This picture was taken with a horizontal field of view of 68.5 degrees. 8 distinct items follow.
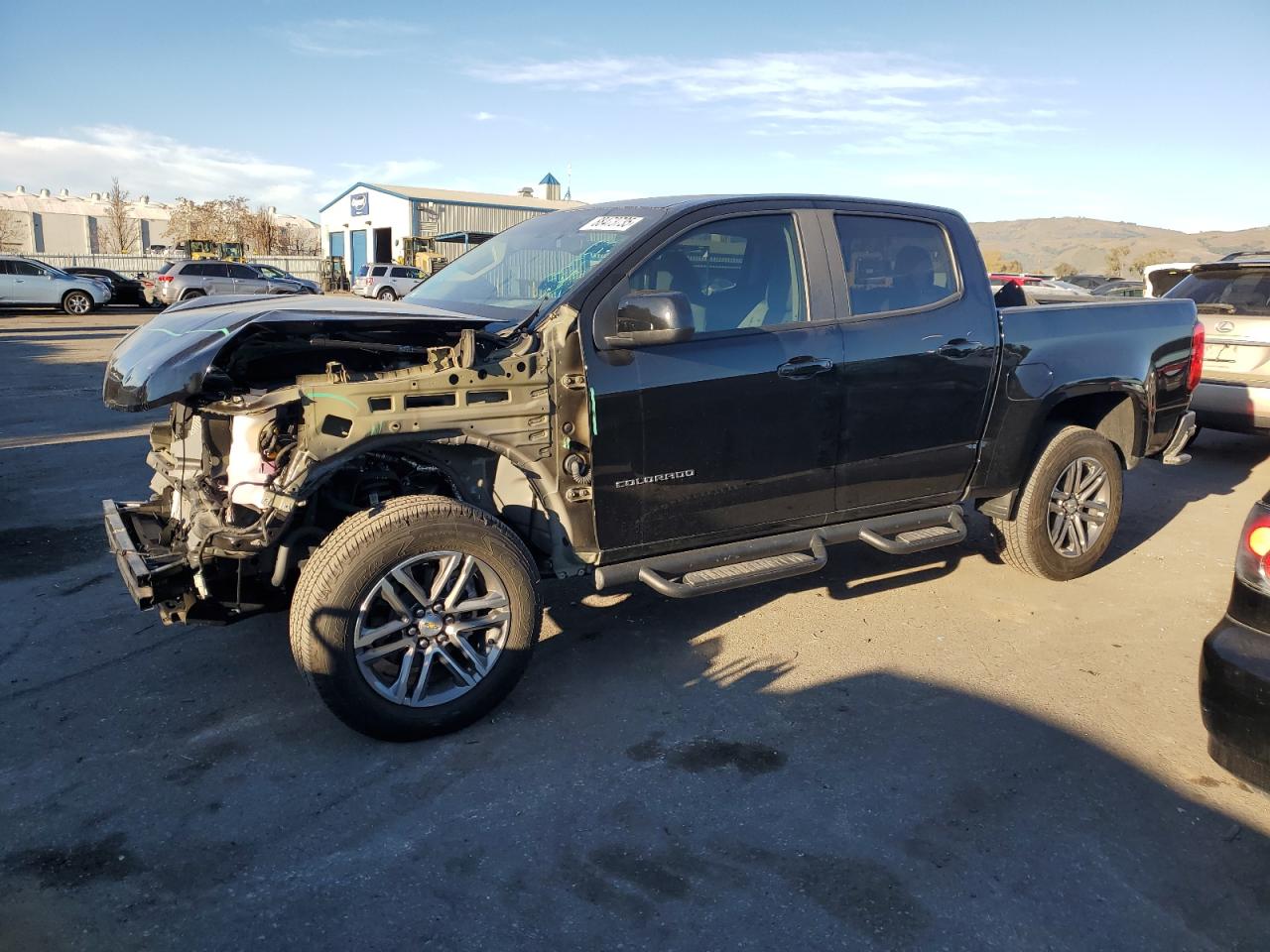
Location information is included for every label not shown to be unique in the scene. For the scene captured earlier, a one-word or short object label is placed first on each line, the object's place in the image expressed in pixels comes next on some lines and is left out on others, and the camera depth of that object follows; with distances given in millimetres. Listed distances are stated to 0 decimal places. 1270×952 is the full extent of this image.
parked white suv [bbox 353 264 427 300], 31891
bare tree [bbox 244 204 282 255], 59062
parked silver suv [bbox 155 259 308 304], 29156
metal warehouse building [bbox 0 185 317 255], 73750
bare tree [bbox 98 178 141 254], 65625
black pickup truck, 3488
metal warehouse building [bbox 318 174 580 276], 44406
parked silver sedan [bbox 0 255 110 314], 25047
